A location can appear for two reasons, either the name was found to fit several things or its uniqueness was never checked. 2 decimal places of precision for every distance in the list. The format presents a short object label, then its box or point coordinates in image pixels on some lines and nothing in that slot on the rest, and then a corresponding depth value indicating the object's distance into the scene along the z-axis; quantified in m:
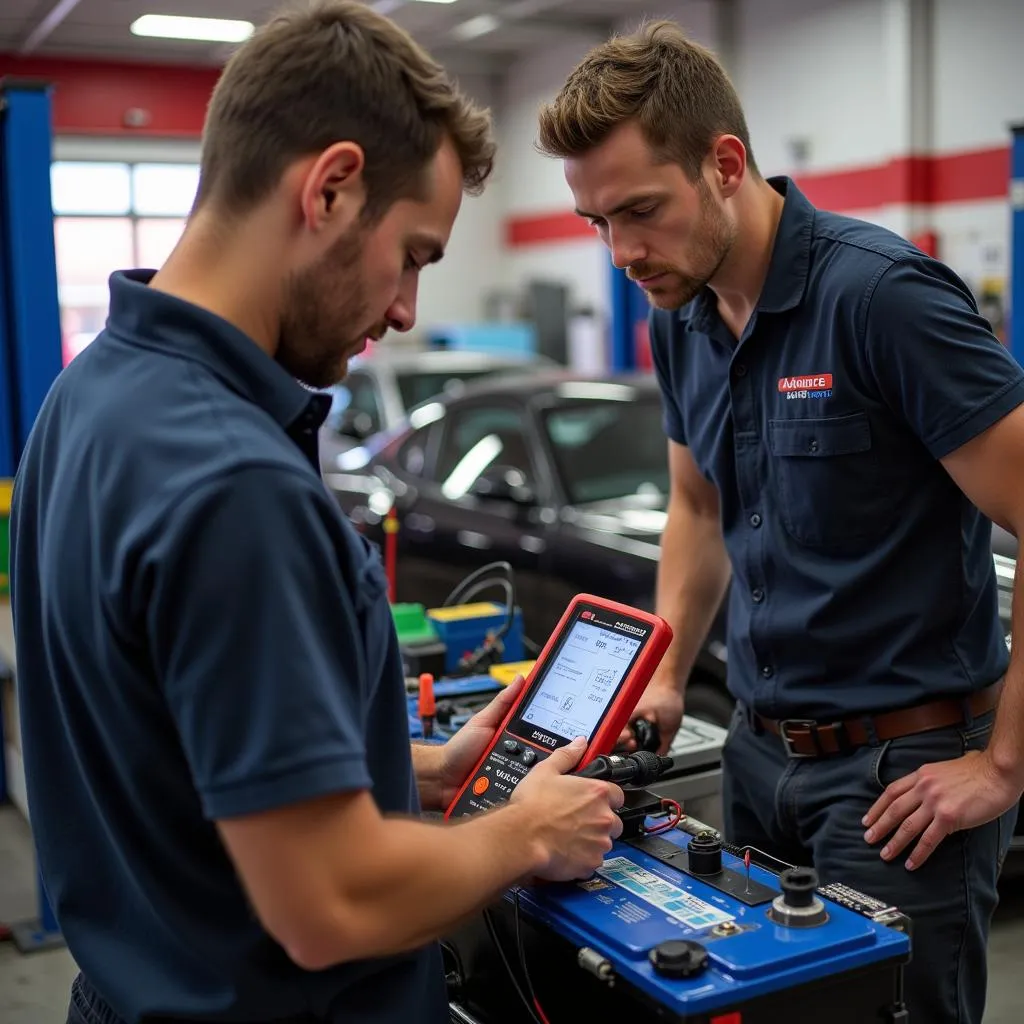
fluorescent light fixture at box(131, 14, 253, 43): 11.55
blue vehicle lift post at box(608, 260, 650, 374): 6.29
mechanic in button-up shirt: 1.73
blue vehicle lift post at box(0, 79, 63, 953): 3.66
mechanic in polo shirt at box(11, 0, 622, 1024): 1.02
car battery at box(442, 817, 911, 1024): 1.27
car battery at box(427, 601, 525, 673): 2.90
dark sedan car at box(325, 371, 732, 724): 4.30
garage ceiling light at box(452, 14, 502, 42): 12.20
